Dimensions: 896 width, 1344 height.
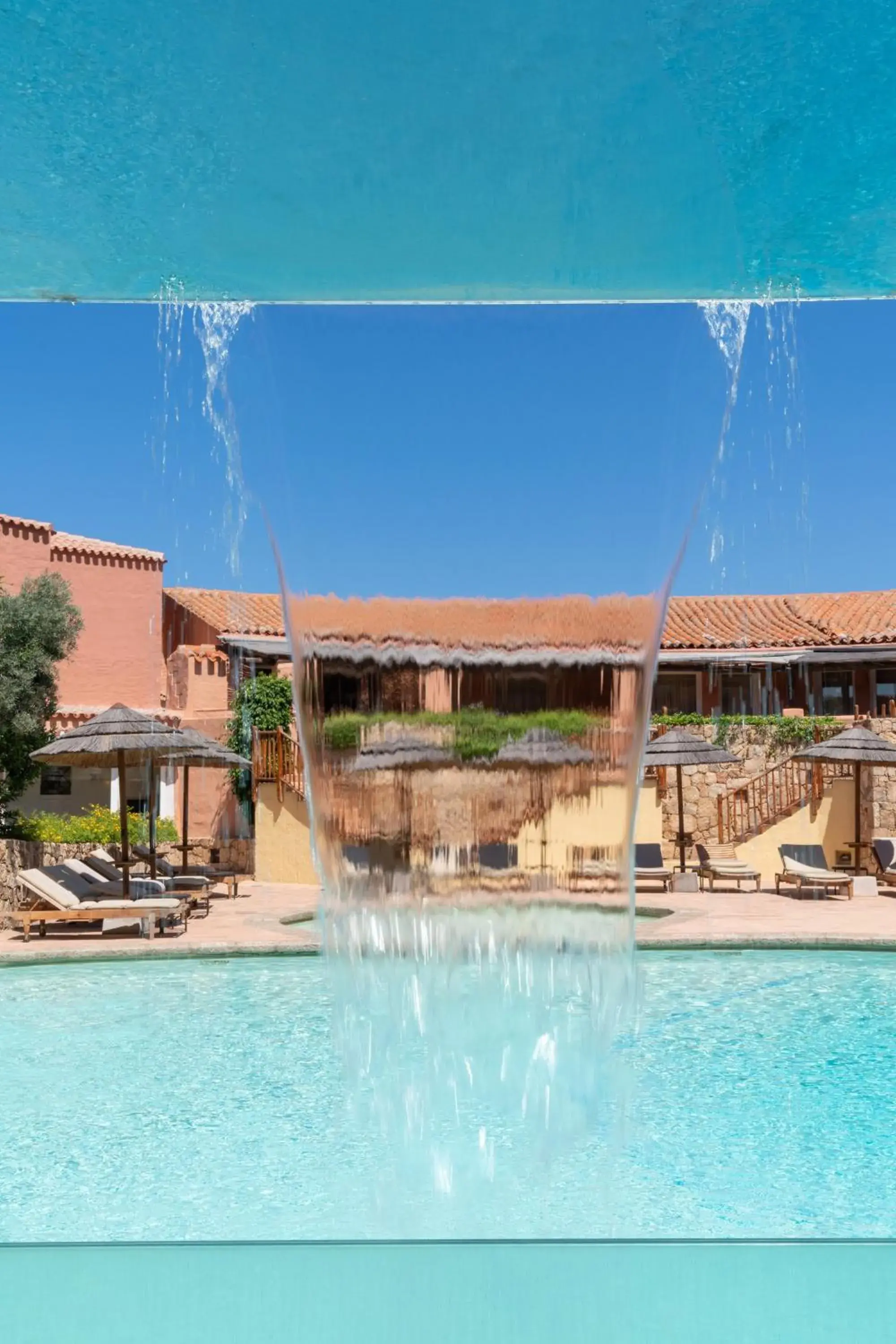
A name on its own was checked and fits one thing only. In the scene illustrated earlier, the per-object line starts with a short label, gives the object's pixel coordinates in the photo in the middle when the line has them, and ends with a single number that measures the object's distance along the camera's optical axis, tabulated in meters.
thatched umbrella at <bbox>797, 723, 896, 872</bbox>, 16.45
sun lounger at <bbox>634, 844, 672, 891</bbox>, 15.48
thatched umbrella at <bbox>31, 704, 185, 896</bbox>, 13.53
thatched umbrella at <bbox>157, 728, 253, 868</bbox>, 14.27
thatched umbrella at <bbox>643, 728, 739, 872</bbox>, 16.19
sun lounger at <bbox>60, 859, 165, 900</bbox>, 13.69
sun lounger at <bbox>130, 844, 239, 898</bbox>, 16.00
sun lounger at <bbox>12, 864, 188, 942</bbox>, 11.81
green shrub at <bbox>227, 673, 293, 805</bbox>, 20.41
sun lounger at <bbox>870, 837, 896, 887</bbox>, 17.16
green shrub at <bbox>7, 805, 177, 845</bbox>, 17.67
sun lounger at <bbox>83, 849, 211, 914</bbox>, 14.09
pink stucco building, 22.05
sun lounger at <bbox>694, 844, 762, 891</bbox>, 15.78
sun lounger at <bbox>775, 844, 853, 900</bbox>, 15.27
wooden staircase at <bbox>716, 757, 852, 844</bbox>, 19.33
